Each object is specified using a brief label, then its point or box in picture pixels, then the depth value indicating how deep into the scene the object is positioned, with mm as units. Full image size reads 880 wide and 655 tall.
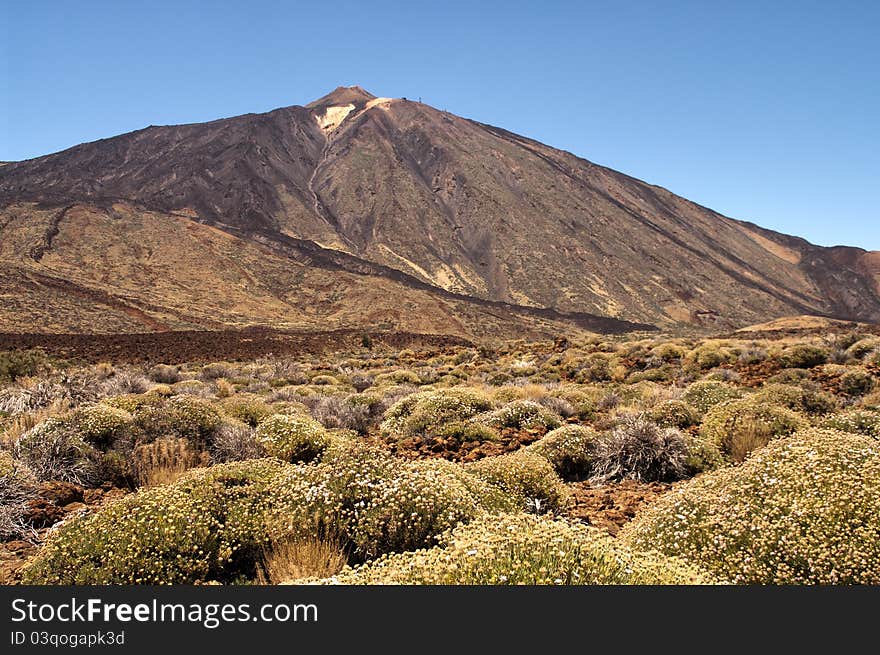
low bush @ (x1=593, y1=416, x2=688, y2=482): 7570
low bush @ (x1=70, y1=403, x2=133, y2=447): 8000
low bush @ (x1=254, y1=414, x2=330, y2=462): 7723
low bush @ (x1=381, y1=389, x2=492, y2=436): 10172
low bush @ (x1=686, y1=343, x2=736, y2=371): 17156
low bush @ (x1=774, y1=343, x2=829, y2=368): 15242
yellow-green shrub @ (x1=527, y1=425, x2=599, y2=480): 8016
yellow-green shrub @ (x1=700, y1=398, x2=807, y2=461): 7746
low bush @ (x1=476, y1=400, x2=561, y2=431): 10125
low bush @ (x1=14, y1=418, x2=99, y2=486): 7039
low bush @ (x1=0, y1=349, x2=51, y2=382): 19859
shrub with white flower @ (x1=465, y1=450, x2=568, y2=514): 6055
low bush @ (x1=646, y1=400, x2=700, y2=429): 9633
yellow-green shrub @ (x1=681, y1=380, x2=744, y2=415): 10688
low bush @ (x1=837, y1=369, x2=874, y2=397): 11758
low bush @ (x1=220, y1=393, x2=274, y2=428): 10108
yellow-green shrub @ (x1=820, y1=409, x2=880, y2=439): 7324
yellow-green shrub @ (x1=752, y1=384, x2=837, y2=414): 9539
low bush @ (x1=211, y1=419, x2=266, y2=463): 7770
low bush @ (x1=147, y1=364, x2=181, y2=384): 19144
